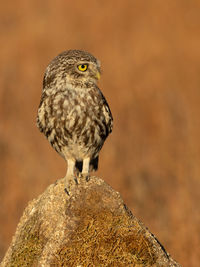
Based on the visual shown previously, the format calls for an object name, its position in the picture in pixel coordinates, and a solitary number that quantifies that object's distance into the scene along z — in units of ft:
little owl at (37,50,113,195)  46.32
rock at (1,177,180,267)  37.99
